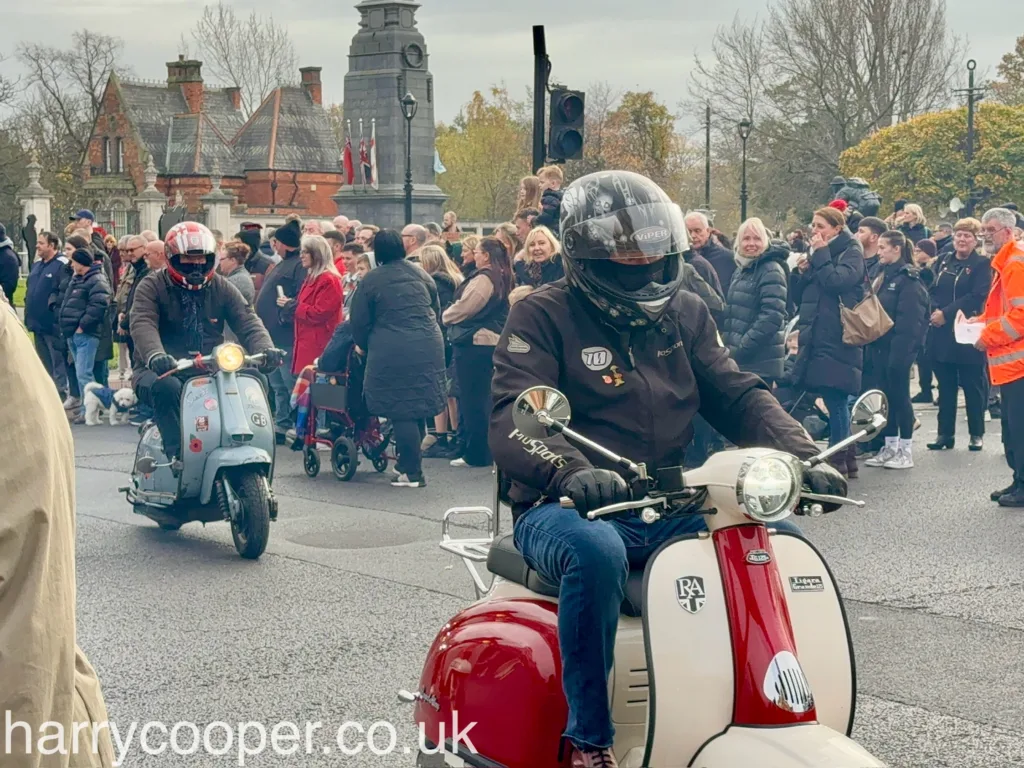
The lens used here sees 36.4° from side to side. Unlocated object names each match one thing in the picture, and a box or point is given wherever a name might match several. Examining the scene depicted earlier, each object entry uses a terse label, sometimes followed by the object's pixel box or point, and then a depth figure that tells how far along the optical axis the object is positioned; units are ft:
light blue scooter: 28.37
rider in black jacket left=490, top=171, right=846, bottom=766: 13.50
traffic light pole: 43.55
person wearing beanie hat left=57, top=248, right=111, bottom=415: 54.49
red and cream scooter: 11.55
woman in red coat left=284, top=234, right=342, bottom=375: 43.80
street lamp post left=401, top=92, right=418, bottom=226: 115.24
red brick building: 257.55
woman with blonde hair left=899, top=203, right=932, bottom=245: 55.06
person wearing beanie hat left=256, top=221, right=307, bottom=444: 47.78
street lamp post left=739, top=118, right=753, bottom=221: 143.23
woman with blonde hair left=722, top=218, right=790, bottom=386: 36.81
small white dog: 52.80
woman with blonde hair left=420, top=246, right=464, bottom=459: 43.78
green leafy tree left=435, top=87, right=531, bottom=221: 297.12
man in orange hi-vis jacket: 33.65
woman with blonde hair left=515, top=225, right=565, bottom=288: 35.70
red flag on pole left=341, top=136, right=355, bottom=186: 151.33
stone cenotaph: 146.30
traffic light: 43.93
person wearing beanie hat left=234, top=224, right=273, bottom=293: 54.85
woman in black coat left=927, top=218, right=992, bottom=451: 43.70
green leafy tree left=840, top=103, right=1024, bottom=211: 145.38
